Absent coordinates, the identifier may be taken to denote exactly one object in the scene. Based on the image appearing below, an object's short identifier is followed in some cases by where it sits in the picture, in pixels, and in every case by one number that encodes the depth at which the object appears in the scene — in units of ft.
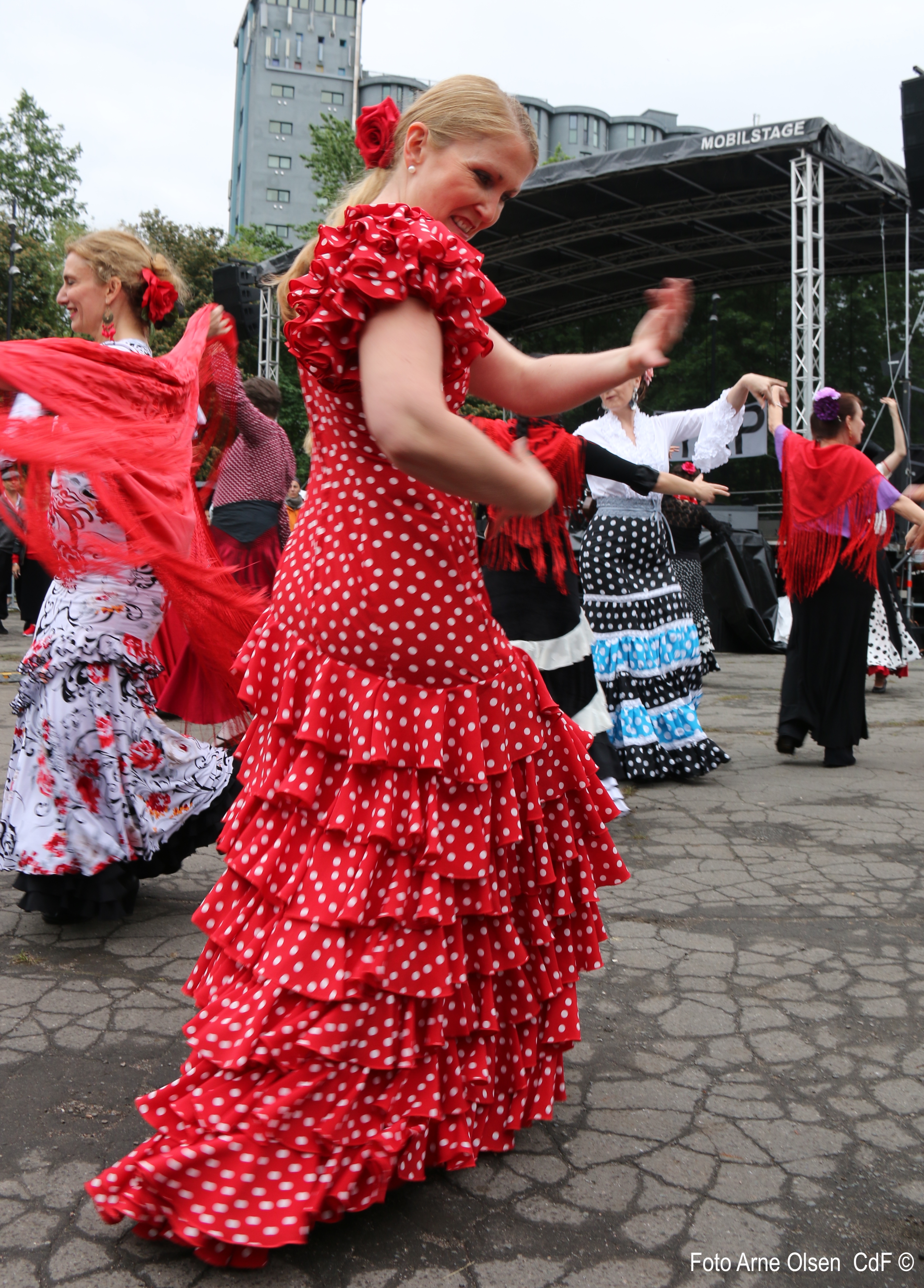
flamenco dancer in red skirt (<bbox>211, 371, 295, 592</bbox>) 19.11
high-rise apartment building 225.97
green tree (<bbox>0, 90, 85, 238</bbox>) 106.83
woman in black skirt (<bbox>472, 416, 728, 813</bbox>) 13.50
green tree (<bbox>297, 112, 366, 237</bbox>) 99.35
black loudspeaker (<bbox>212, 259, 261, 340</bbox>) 29.66
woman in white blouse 17.12
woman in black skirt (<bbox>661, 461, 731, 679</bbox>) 27.02
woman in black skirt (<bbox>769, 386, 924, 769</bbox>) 19.19
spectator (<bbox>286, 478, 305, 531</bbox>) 38.43
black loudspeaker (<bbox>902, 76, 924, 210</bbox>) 35.91
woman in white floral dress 9.79
